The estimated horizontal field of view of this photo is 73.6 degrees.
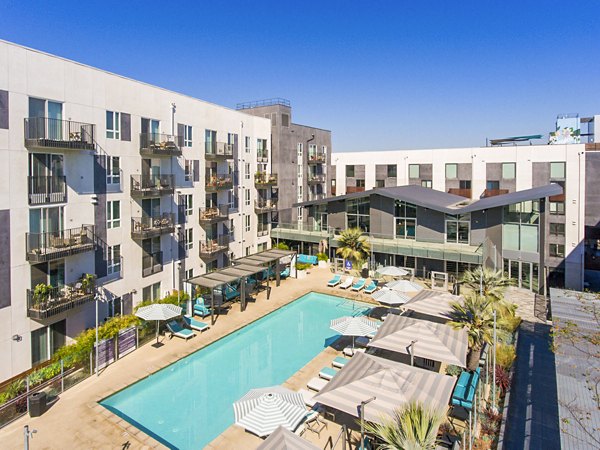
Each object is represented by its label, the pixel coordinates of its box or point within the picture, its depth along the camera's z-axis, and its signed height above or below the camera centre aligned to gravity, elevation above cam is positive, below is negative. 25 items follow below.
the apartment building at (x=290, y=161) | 38.31 +4.57
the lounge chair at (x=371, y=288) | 28.76 -6.00
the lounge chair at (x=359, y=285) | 29.26 -5.87
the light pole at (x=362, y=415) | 11.00 -5.82
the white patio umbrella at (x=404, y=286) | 25.78 -5.27
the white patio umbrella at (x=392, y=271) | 29.02 -4.85
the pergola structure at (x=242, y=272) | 23.38 -4.31
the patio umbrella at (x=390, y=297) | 23.56 -5.52
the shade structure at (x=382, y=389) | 11.94 -5.79
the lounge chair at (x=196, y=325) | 22.23 -6.69
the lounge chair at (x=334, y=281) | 30.33 -5.80
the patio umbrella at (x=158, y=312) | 20.36 -5.56
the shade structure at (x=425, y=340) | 15.32 -5.50
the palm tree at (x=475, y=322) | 16.91 -5.08
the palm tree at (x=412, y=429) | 9.85 -5.69
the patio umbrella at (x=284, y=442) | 10.09 -6.07
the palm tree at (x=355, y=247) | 32.12 -3.37
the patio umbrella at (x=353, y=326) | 18.97 -5.86
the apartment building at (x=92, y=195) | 16.94 +0.51
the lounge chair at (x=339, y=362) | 18.18 -7.17
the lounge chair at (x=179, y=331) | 21.07 -6.75
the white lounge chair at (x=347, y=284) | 29.73 -5.84
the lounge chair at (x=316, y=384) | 16.20 -7.30
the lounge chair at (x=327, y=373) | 16.98 -7.16
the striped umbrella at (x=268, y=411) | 12.04 -6.48
